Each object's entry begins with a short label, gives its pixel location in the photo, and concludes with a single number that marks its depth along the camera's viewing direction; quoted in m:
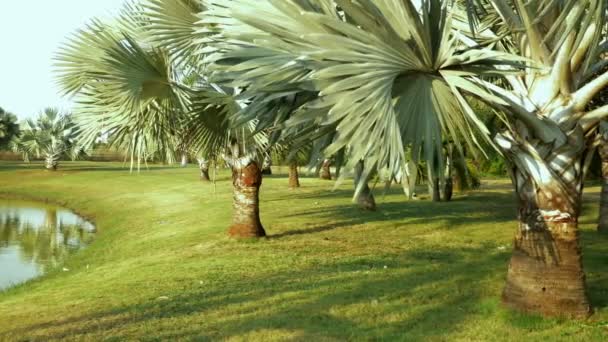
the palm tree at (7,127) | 52.16
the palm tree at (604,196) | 15.19
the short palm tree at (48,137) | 50.48
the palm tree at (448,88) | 5.46
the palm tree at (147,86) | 11.20
